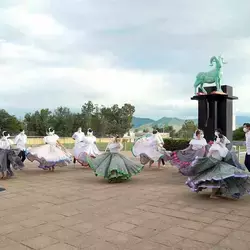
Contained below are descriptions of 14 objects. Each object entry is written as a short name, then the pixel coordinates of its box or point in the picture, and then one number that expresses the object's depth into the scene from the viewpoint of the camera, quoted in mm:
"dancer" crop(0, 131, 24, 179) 8492
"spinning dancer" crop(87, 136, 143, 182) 7734
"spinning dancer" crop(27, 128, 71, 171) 9695
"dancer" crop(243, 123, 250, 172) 7715
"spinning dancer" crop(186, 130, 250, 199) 5719
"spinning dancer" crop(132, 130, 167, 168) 10562
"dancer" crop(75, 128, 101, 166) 10977
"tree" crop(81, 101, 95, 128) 44372
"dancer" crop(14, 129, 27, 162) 10820
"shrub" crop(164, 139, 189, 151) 15817
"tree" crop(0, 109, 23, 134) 41062
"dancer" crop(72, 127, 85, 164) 11308
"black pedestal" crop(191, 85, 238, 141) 11797
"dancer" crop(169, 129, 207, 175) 8727
